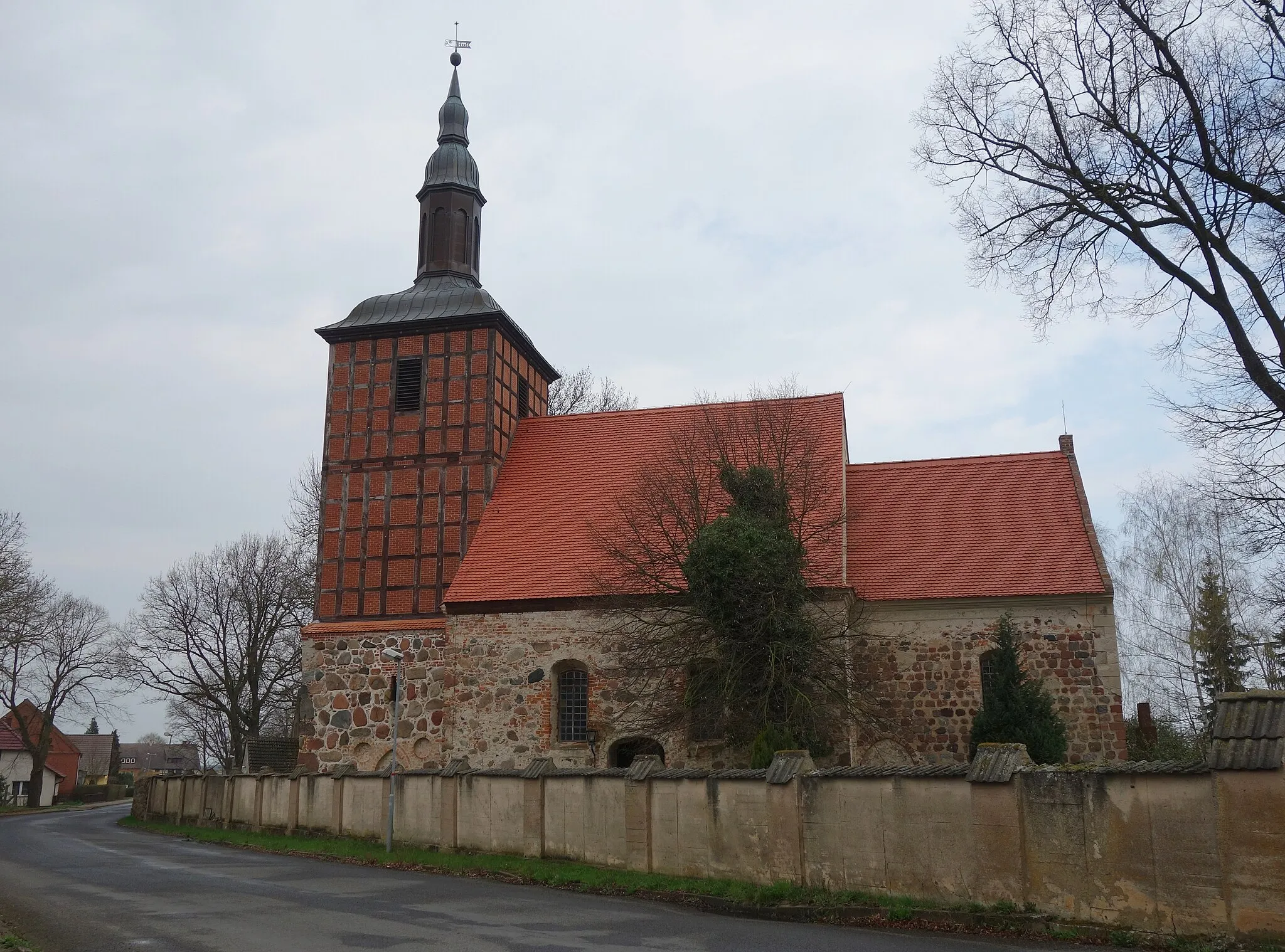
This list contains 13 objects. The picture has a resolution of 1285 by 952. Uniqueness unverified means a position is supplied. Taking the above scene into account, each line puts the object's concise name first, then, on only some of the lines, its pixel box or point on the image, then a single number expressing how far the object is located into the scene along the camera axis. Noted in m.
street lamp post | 17.95
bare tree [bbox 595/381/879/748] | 17.31
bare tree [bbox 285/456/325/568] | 33.41
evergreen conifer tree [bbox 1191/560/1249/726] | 25.77
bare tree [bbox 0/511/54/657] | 30.61
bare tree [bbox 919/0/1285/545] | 12.74
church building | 19.16
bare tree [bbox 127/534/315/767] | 38.41
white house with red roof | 52.28
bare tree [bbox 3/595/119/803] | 46.84
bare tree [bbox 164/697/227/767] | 40.19
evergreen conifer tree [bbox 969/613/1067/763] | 16.80
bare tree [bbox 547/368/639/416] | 35.66
